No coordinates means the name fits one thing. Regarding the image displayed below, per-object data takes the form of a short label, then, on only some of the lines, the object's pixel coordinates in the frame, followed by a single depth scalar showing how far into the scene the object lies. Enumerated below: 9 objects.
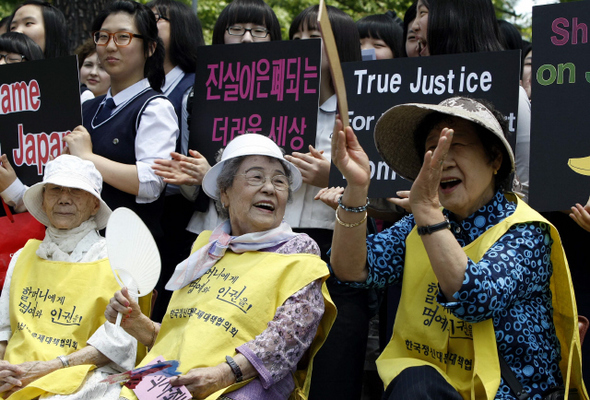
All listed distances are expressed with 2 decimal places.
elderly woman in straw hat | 2.85
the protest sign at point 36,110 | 4.76
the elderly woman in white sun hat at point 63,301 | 3.67
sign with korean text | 4.34
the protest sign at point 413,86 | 3.90
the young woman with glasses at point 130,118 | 4.43
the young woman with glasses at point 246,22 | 4.92
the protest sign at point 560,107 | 3.69
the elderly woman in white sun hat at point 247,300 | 3.33
